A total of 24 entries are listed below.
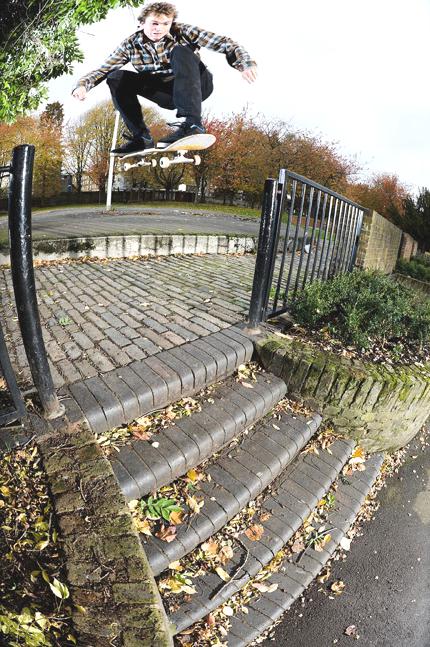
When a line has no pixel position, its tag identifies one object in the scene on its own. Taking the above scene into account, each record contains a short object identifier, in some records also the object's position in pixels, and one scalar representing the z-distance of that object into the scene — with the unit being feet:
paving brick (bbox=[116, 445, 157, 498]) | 7.02
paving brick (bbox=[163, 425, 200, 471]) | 7.80
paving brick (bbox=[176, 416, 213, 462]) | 8.09
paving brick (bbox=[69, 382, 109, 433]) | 7.50
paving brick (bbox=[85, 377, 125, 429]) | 7.73
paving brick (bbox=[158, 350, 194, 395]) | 9.08
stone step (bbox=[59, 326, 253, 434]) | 7.75
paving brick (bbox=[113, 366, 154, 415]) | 8.25
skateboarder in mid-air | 7.78
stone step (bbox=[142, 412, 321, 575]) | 6.69
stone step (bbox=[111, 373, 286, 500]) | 7.14
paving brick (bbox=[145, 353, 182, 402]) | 8.81
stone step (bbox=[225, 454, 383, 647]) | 6.58
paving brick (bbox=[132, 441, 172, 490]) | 7.27
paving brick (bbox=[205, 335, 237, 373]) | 10.29
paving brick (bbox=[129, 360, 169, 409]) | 8.52
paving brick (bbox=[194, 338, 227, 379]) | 9.99
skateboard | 9.29
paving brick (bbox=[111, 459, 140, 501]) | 6.81
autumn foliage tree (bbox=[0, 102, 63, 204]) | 77.36
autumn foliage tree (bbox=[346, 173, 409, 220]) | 126.31
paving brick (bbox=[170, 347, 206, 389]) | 9.36
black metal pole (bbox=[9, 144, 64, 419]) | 5.81
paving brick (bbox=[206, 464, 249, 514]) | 7.87
